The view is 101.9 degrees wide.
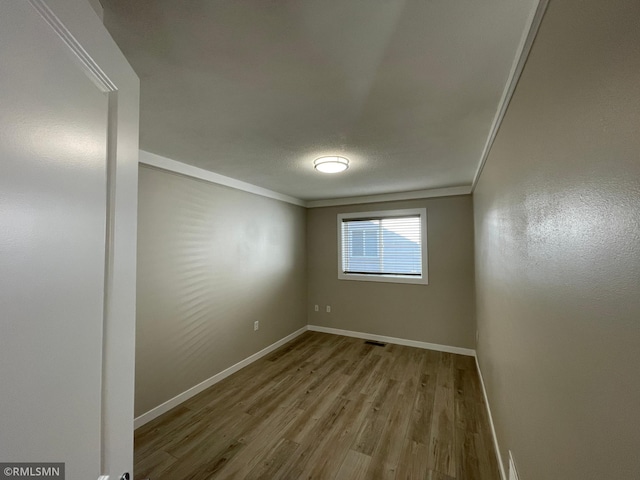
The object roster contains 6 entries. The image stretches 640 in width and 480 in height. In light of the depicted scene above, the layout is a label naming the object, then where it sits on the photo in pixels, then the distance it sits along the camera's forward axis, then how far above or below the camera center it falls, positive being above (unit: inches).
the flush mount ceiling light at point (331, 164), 93.4 +30.4
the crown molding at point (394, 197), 142.7 +30.8
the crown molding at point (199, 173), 90.7 +31.0
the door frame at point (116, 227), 25.2 +2.3
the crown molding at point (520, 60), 35.3 +31.4
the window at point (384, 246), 155.3 +0.8
